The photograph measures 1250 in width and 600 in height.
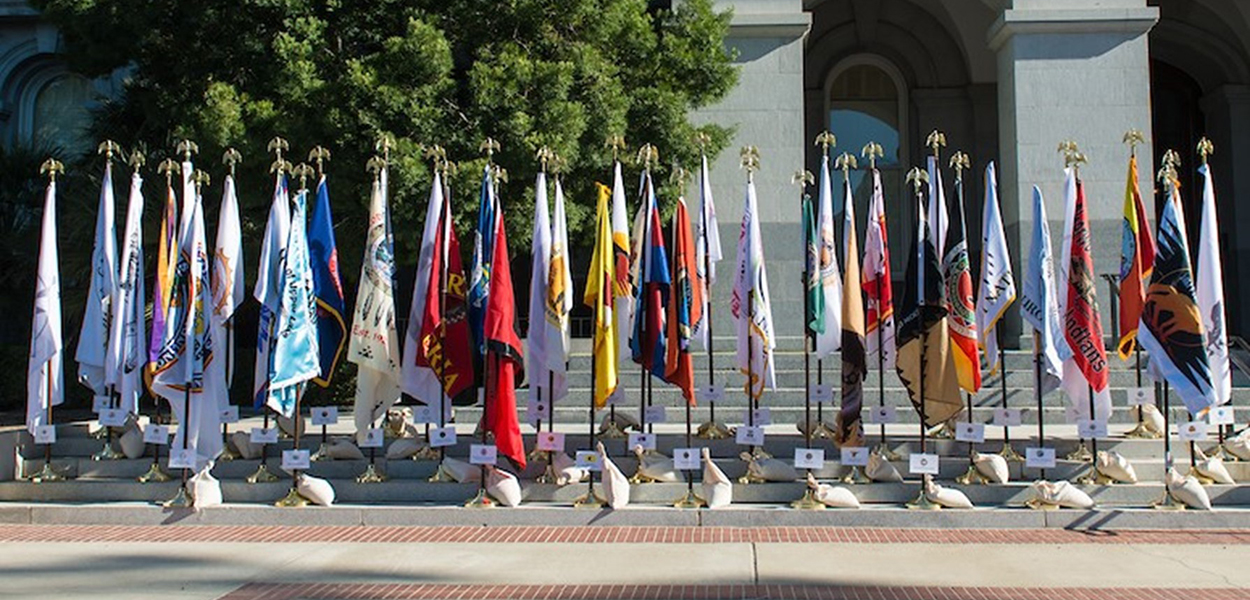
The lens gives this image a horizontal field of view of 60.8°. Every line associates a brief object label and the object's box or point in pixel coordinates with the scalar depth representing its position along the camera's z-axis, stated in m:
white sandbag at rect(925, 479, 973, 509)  9.99
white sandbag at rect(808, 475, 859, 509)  10.16
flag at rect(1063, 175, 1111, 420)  10.49
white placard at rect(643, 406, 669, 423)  10.80
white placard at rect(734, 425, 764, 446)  10.64
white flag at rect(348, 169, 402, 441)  11.05
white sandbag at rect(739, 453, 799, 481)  10.73
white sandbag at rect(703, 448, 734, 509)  10.23
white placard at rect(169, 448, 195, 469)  10.37
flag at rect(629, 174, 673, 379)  10.94
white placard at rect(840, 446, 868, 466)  10.57
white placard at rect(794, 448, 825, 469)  10.36
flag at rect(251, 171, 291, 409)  10.97
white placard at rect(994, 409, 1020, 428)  10.41
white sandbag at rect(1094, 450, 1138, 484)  10.35
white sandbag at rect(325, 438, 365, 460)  11.48
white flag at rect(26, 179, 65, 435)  11.45
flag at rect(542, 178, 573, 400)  10.94
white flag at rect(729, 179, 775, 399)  11.18
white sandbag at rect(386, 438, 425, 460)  11.49
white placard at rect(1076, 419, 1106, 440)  10.12
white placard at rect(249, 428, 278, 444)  10.95
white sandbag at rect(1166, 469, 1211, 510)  9.84
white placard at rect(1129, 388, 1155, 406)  10.80
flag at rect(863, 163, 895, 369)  11.59
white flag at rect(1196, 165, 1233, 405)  10.62
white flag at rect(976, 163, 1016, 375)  11.08
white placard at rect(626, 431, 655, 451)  10.82
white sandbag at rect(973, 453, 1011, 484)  10.42
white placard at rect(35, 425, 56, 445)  11.28
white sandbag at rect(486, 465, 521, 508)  10.40
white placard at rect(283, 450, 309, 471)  10.41
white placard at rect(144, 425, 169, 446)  11.08
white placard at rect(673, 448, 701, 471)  10.29
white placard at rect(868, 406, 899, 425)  10.80
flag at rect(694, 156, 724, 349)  11.64
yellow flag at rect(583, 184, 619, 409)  10.70
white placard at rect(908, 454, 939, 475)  10.06
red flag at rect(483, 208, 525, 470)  10.55
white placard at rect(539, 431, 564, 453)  10.64
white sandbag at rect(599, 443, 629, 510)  10.23
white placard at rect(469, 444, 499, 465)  10.39
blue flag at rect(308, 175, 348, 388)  11.20
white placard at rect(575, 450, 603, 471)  10.36
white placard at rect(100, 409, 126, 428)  11.32
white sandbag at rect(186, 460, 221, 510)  10.42
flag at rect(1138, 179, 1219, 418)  10.15
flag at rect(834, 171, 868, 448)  10.69
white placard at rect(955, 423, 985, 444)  10.31
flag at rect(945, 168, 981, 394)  10.75
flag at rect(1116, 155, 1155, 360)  10.70
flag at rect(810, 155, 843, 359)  11.30
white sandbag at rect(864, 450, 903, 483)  10.63
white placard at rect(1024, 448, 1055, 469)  10.15
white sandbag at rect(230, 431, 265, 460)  11.70
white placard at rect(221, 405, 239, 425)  11.13
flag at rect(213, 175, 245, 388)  11.09
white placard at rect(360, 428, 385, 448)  10.88
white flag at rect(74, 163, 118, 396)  11.95
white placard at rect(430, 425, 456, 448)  10.67
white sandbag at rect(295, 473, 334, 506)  10.45
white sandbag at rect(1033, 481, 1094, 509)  9.90
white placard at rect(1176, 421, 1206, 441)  10.05
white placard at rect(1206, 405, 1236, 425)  10.30
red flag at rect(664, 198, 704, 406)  10.95
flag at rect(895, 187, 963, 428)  10.58
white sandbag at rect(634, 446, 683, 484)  10.76
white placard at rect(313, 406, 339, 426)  11.05
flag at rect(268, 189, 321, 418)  10.58
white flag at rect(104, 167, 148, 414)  11.70
